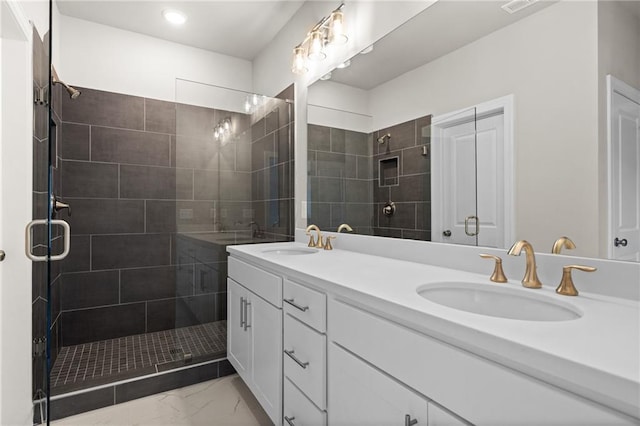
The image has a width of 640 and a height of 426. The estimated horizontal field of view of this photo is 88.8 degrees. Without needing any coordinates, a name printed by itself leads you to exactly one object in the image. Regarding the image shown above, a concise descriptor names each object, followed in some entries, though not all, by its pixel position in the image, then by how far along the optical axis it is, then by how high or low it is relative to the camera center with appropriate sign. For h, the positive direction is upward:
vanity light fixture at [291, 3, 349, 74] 1.98 +1.13
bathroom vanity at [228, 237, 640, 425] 0.54 -0.30
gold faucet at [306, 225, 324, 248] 2.10 -0.16
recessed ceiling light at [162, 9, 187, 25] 2.47 +1.53
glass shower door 1.21 -0.10
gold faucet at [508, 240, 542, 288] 0.99 -0.16
